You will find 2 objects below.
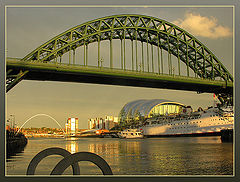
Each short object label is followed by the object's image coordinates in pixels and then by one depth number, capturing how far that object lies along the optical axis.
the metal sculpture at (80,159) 7.97
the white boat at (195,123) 58.96
